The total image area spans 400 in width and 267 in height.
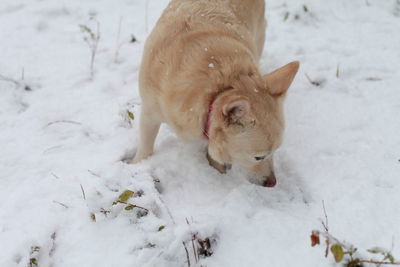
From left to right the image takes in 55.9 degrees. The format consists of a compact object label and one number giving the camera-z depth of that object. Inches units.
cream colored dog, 101.4
